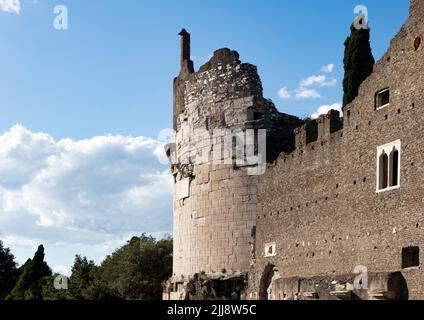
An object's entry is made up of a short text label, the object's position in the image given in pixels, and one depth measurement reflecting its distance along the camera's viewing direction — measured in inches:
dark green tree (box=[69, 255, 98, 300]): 1737.9
